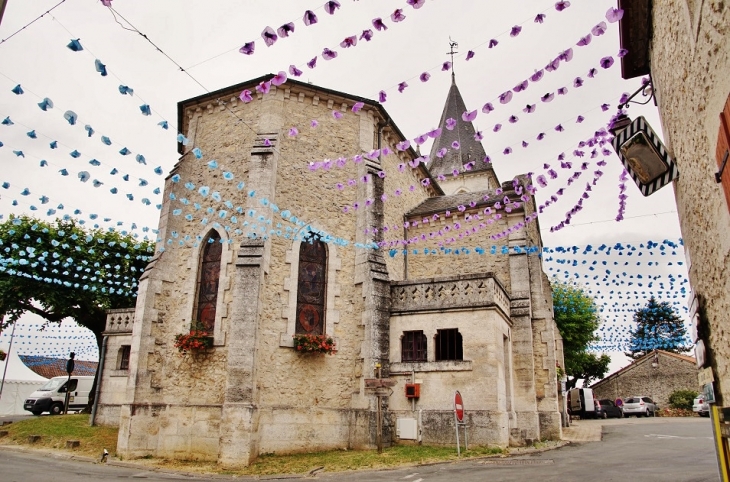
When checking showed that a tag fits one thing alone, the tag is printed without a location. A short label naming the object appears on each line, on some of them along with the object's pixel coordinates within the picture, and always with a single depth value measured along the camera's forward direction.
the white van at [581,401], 29.23
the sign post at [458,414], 10.95
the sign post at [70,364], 20.05
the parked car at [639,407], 30.09
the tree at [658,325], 48.41
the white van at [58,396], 23.05
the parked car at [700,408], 25.83
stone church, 11.78
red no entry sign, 10.98
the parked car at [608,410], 30.14
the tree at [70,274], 20.94
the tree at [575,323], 33.91
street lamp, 5.00
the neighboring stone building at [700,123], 3.20
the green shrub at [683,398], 31.65
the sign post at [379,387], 11.71
